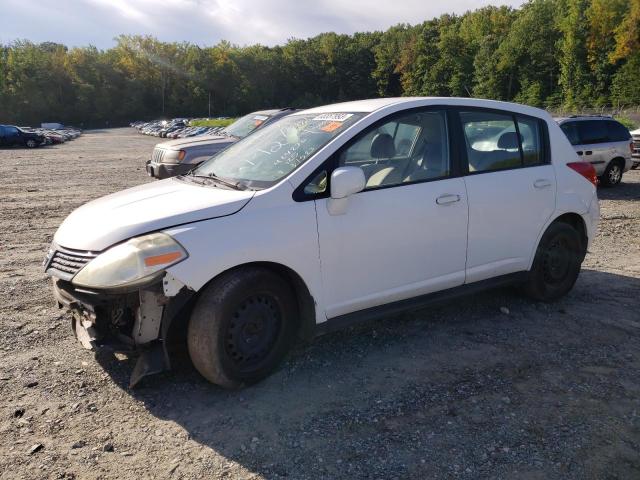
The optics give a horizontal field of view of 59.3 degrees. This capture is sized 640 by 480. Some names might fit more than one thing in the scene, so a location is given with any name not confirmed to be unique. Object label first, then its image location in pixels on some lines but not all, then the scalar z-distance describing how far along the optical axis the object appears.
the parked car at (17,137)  34.06
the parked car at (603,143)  13.08
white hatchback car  3.34
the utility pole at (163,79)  115.12
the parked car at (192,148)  10.59
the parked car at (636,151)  16.36
